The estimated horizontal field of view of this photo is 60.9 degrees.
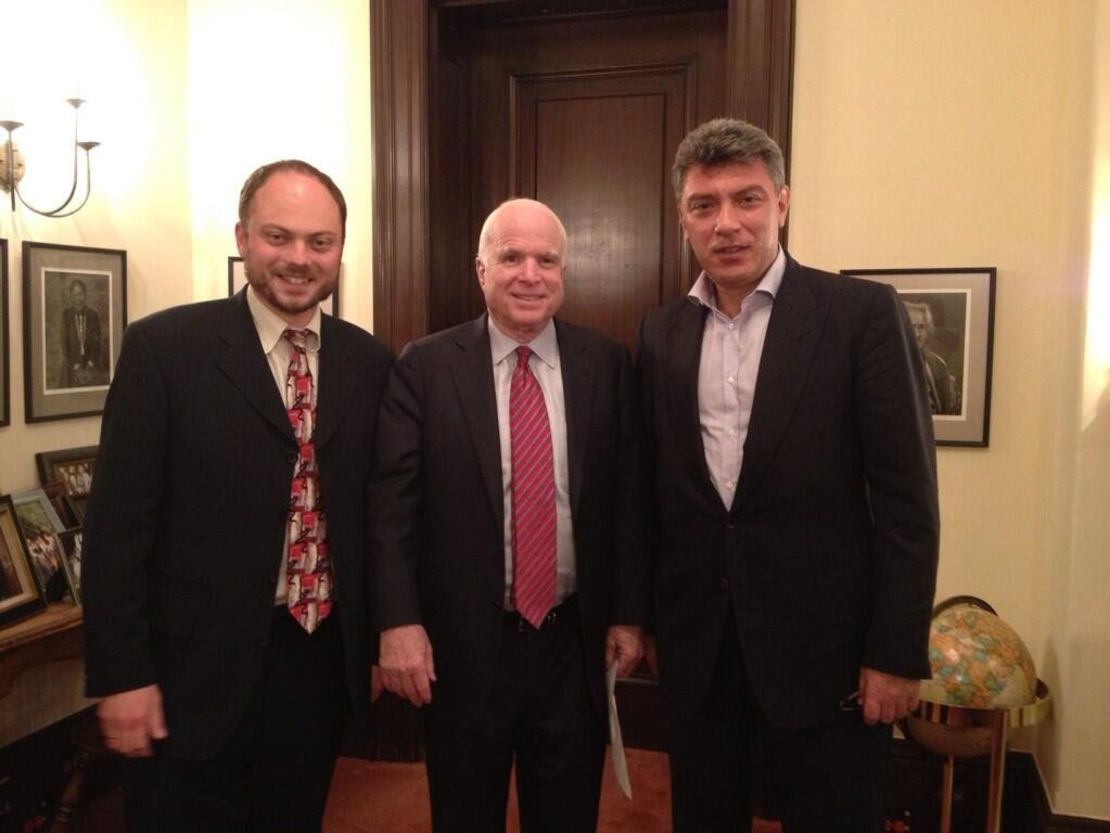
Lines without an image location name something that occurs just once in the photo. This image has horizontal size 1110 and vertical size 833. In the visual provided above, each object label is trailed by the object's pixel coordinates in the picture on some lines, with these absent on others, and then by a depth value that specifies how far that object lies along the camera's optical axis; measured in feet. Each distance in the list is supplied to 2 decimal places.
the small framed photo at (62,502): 8.62
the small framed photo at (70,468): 8.76
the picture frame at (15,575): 7.62
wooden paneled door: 9.70
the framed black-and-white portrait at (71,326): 8.61
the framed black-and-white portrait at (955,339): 8.34
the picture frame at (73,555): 8.20
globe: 7.13
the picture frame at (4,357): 8.25
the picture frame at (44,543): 8.02
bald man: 5.74
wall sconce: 8.18
